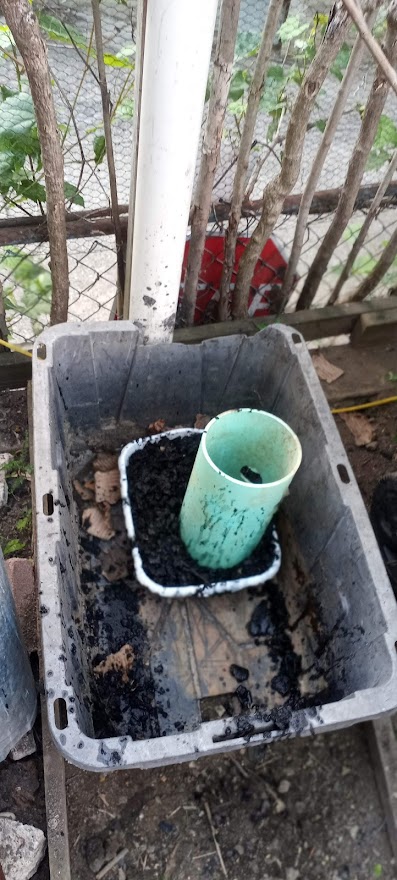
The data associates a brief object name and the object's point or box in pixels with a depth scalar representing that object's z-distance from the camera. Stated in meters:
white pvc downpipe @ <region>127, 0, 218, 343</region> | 1.29
